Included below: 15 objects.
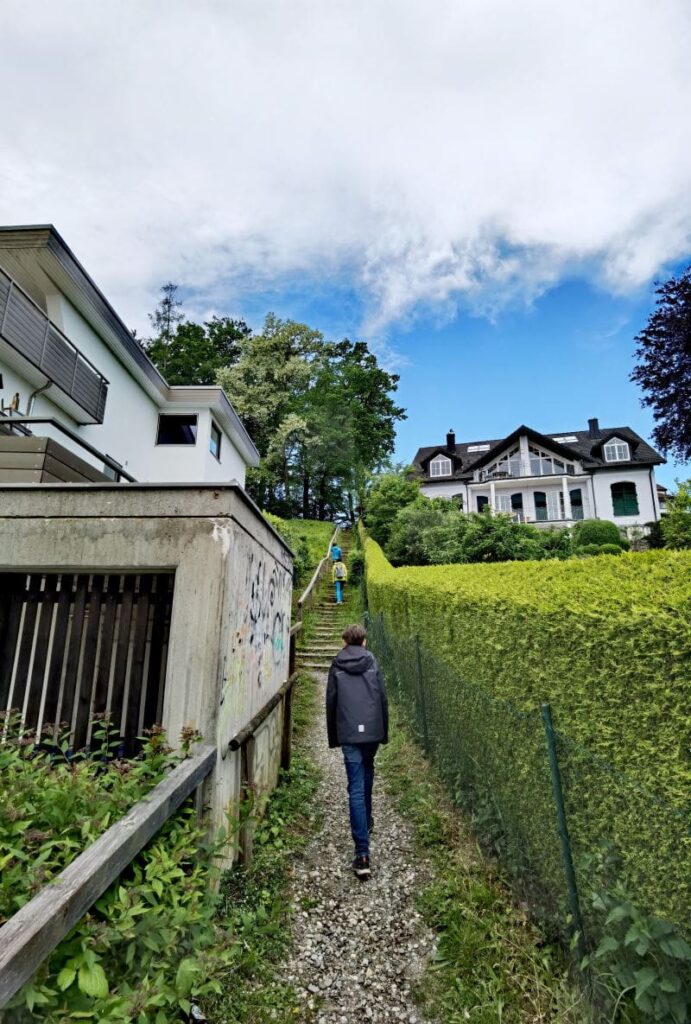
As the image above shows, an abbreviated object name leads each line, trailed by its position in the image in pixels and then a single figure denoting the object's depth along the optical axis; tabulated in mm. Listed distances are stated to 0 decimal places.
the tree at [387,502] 22188
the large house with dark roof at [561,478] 33094
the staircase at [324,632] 11406
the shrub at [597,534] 20016
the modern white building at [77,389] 5801
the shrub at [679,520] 15492
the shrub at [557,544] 15891
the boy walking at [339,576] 17172
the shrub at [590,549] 17203
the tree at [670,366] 22422
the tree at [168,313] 40250
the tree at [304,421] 31641
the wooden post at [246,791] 3650
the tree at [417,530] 16922
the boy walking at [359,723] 4023
